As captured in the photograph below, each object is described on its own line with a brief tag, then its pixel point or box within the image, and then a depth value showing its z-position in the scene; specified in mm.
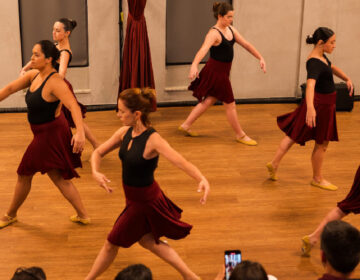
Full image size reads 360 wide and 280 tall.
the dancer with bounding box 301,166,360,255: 6974
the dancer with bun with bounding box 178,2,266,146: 10874
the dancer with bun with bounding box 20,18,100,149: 9543
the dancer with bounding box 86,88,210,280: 6196
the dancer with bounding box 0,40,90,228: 7527
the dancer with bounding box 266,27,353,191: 8778
